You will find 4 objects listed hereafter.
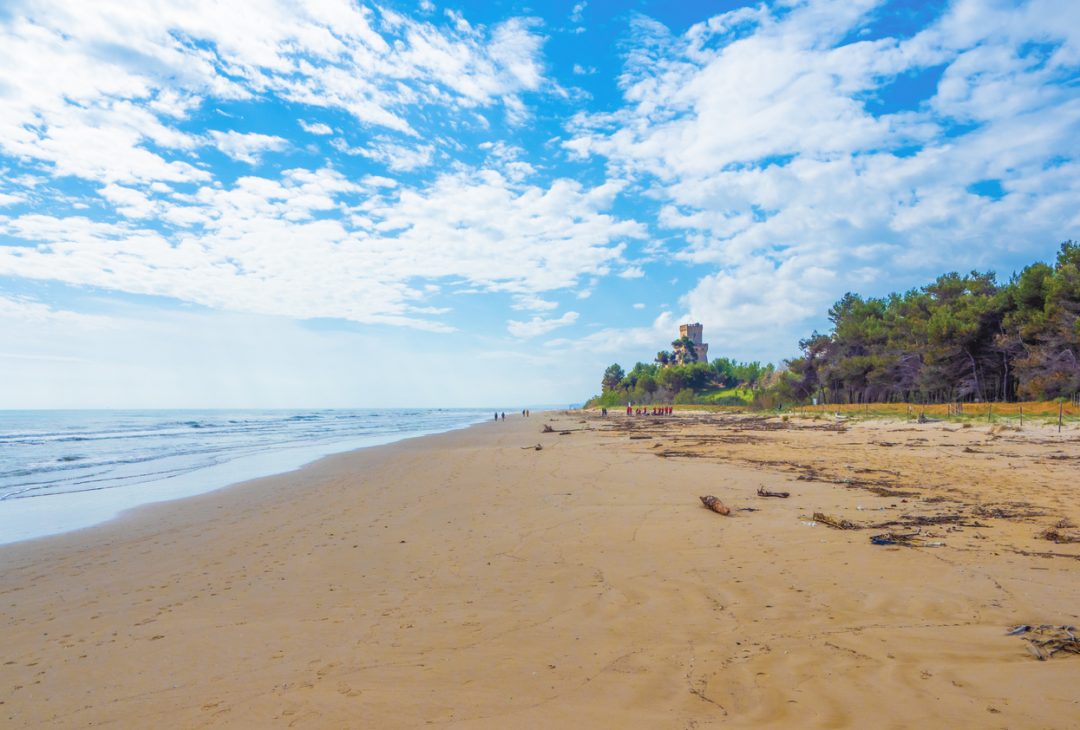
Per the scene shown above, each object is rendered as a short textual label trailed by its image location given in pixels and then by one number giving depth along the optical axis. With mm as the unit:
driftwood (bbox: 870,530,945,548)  6664
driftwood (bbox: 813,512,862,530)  7582
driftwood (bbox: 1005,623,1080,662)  3752
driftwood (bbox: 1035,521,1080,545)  6535
